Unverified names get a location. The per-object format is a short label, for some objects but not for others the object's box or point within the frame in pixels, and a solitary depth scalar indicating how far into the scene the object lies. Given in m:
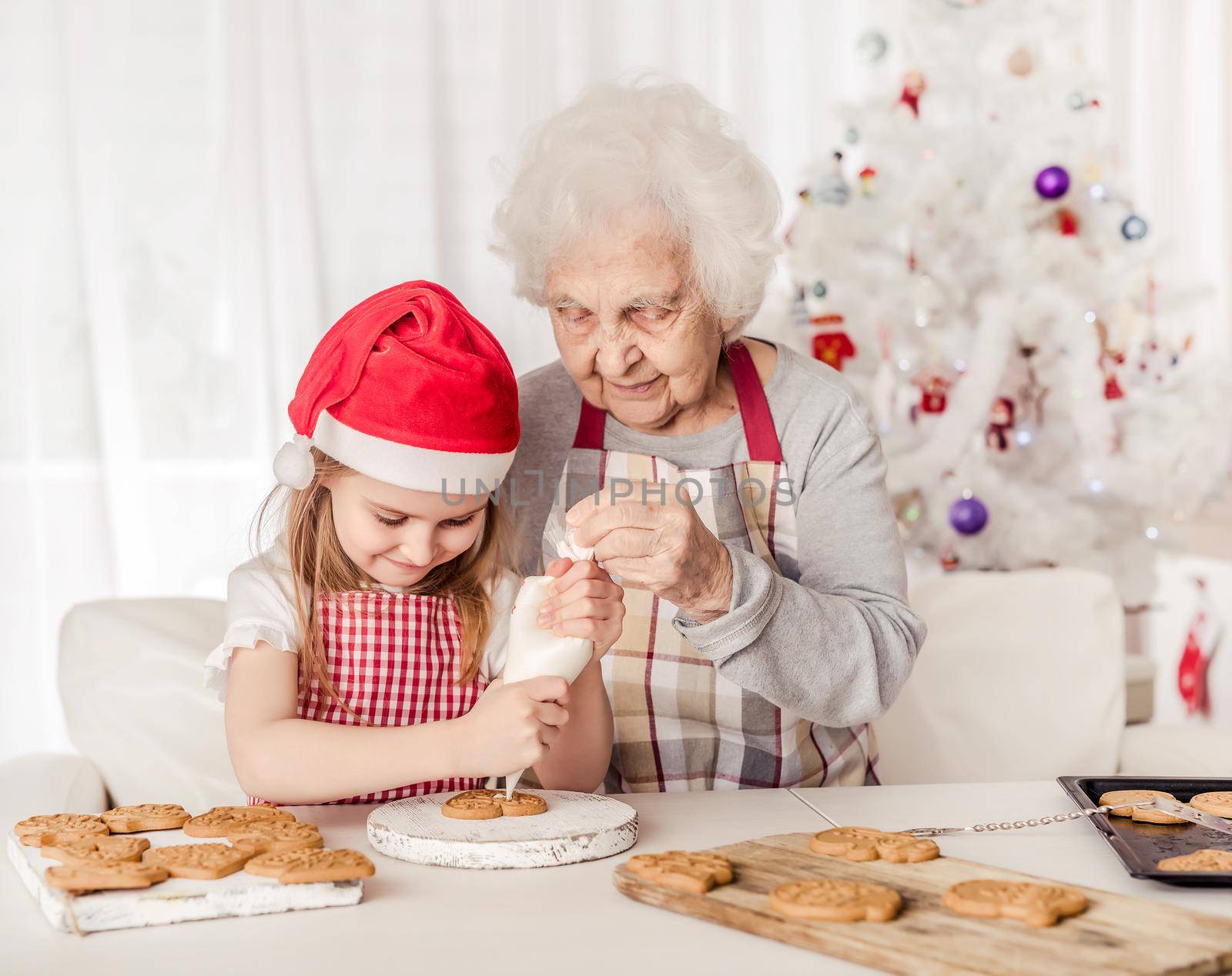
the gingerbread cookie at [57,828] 1.14
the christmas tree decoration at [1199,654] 4.45
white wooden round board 1.14
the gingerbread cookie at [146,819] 1.18
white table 0.92
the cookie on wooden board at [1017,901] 0.93
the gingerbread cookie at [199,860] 1.03
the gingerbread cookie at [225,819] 1.16
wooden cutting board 0.86
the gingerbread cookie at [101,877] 0.99
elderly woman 1.51
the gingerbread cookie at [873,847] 1.09
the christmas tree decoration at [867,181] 3.42
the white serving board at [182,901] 0.98
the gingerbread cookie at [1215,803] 1.25
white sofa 2.00
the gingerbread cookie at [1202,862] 1.07
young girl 1.31
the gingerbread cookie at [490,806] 1.22
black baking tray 1.04
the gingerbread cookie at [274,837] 1.10
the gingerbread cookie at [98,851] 1.04
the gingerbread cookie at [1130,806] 1.23
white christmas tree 3.29
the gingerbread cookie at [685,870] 1.02
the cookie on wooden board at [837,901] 0.94
